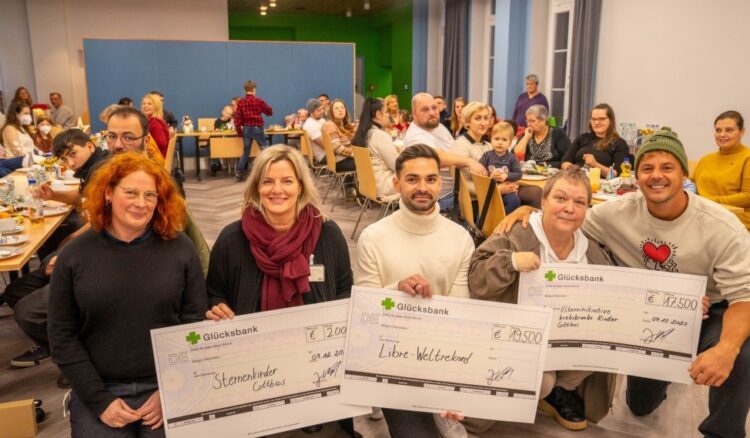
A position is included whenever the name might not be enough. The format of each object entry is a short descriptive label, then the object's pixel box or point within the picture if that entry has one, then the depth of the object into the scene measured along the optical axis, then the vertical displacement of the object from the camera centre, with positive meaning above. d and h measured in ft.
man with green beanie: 6.93 -1.84
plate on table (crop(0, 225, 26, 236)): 9.38 -2.02
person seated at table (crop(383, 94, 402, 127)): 30.85 -0.11
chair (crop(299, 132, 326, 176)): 25.93 -2.17
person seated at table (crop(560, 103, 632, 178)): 15.66 -1.05
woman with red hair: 5.97 -1.99
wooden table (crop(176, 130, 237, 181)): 31.65 -1.54
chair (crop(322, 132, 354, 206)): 22.57 -1.92
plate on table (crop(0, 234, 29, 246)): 8.91 -2.06
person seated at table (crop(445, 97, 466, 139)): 26.55 -0.55
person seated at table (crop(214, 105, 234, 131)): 33.42 -0.78
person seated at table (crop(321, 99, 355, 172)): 22.60 -1.09
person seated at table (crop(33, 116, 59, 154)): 21.93 -1.18
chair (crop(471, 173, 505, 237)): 12.55 -2.11
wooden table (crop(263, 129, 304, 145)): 33.53 -1.41
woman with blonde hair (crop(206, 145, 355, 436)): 6.82 -1.65
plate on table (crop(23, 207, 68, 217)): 10.75 -1.95
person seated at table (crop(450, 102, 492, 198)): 15.28 -0.79
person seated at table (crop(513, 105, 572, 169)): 17.69 -1.01
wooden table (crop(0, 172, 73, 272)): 8.07 -2.08
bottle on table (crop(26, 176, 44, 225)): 10.27 -1.79
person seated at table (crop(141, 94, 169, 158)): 17.56 -0.75
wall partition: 34.76 +2.21
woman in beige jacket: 7.14 -1.89
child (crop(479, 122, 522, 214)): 14.38 -1.41
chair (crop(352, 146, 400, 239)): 17.16 -2.18
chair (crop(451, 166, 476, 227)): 14.24 -2.32
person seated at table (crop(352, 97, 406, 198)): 16.84 -1.13
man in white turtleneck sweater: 7.33 -1.74
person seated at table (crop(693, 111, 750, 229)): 13.04 -1.40
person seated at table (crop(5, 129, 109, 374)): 8.69 -2.78
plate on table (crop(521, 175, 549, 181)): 14.78 -1.78
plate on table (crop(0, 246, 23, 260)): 8.26 -2.10
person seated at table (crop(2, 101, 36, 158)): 18.69 -0.94
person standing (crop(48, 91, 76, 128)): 35.60 -0.36
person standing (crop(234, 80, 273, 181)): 30.48 -0.61
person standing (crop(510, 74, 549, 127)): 27.07 +0.44
